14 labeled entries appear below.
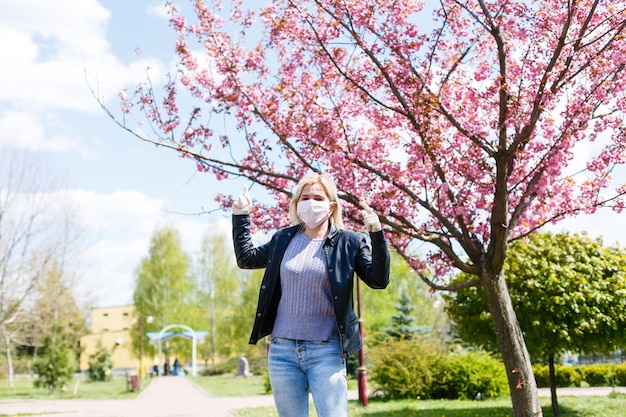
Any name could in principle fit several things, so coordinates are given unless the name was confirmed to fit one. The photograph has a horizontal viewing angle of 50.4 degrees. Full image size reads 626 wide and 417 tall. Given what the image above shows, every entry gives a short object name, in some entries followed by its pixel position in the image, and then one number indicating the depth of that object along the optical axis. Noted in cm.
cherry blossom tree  741
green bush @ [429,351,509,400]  1545
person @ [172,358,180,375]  4375
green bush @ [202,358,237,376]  3888
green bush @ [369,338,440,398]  1580
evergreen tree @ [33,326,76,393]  2305
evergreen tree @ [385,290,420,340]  2470
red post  1438
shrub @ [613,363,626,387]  1861
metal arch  4147
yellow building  6166
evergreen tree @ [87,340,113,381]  3572
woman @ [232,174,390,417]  305
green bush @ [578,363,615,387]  1989
